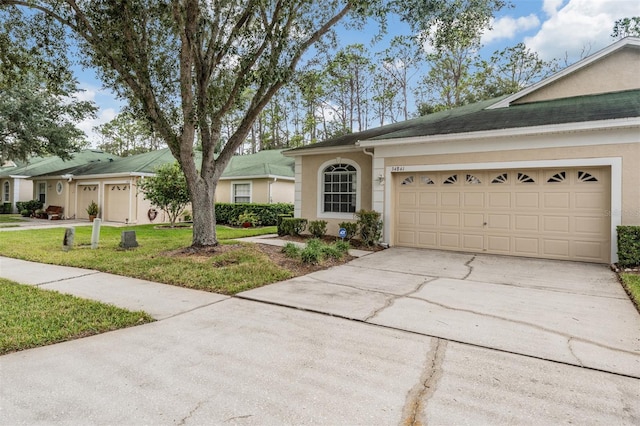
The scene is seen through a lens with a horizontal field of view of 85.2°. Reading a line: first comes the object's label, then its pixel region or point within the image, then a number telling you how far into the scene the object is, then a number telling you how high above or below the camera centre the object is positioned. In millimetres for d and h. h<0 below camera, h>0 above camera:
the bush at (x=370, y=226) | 9906 -429
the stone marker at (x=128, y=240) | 9414 -795
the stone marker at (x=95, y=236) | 9562 -702
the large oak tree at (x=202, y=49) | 7797 +3885
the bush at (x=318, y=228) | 11164 -547
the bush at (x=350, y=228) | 10414 -508
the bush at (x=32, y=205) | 22300 +354
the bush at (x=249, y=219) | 16781 -392
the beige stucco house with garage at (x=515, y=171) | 7660 +1042
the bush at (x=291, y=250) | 7959 -928
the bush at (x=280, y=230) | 12019 -660
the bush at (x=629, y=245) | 6926 -671
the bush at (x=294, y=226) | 11750 -508
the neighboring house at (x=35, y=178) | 22250 +2230
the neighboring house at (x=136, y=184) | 17953 +1470
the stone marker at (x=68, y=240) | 9188 -779
